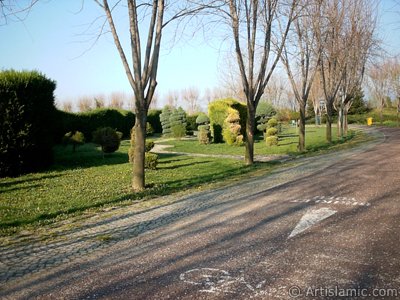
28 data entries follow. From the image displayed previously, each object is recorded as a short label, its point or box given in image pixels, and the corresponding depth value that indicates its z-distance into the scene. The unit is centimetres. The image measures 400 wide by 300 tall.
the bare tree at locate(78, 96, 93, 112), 6194
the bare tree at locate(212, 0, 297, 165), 1366
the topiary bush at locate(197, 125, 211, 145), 2620
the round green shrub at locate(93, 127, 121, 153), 1789
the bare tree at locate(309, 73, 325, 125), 5844
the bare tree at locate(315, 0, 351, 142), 2169
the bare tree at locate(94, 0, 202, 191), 946
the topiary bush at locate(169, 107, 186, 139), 3569
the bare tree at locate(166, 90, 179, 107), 8362
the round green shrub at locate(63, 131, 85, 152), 1929
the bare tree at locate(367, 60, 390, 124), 5200
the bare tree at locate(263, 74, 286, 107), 6512
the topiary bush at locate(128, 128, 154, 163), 1639
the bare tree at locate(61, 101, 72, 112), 5921
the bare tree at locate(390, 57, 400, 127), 5094
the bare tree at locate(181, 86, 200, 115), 8169
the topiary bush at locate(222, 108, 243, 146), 2422
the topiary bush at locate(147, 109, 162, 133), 4528
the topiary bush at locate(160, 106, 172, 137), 3806
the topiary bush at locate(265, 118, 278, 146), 2328
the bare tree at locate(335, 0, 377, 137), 2531
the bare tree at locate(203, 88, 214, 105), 8021
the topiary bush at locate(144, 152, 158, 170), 1355
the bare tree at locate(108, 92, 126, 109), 7704
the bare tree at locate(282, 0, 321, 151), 1961
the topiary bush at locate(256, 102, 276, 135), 3105
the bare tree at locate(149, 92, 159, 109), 8168
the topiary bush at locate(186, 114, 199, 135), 4802
